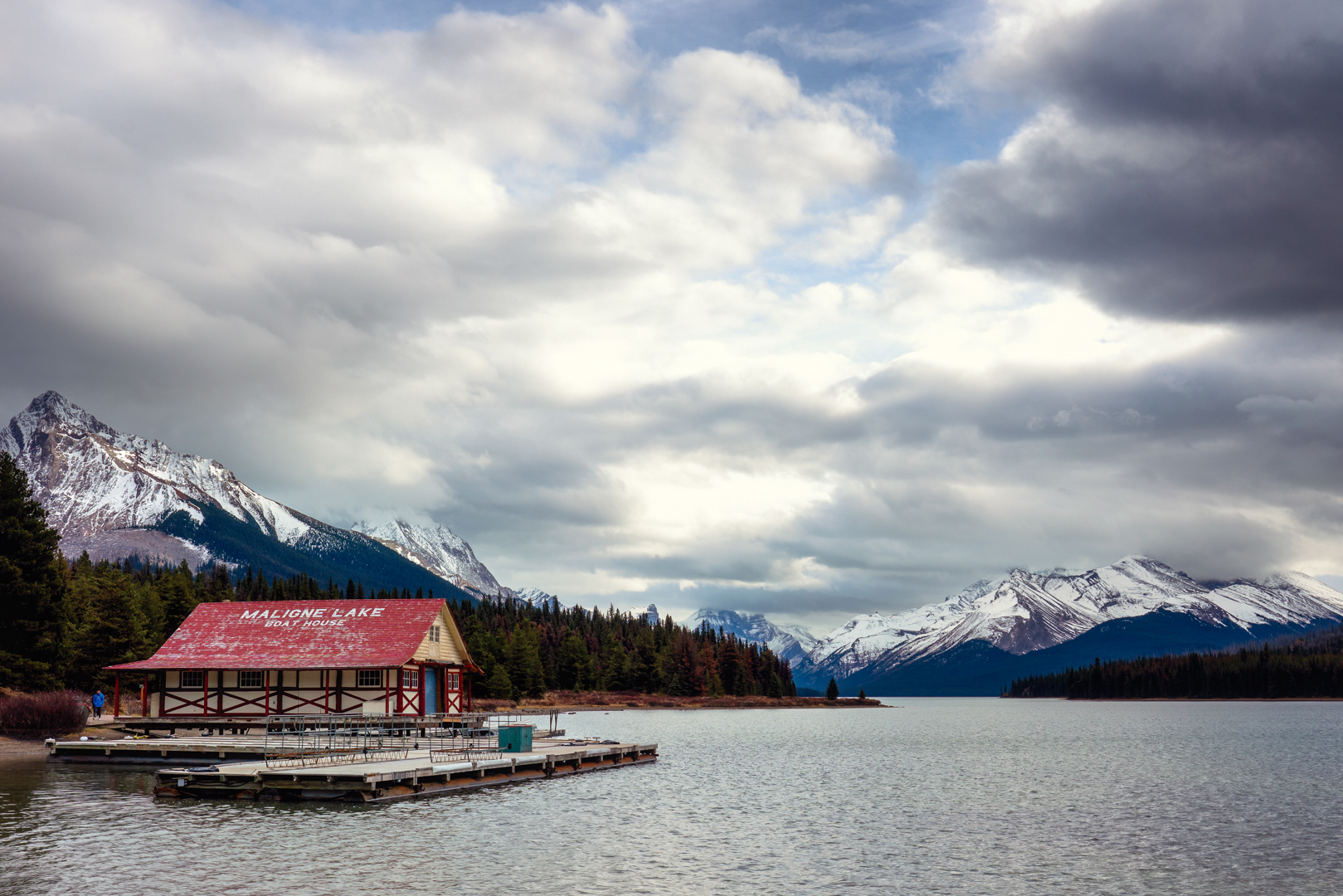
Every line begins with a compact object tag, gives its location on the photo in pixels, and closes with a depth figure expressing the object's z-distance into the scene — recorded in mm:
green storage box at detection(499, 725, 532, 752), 55438
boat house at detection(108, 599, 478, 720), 66938
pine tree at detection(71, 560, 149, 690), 84062
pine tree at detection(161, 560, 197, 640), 98812
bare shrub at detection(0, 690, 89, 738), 61625
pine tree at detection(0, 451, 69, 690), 68250
